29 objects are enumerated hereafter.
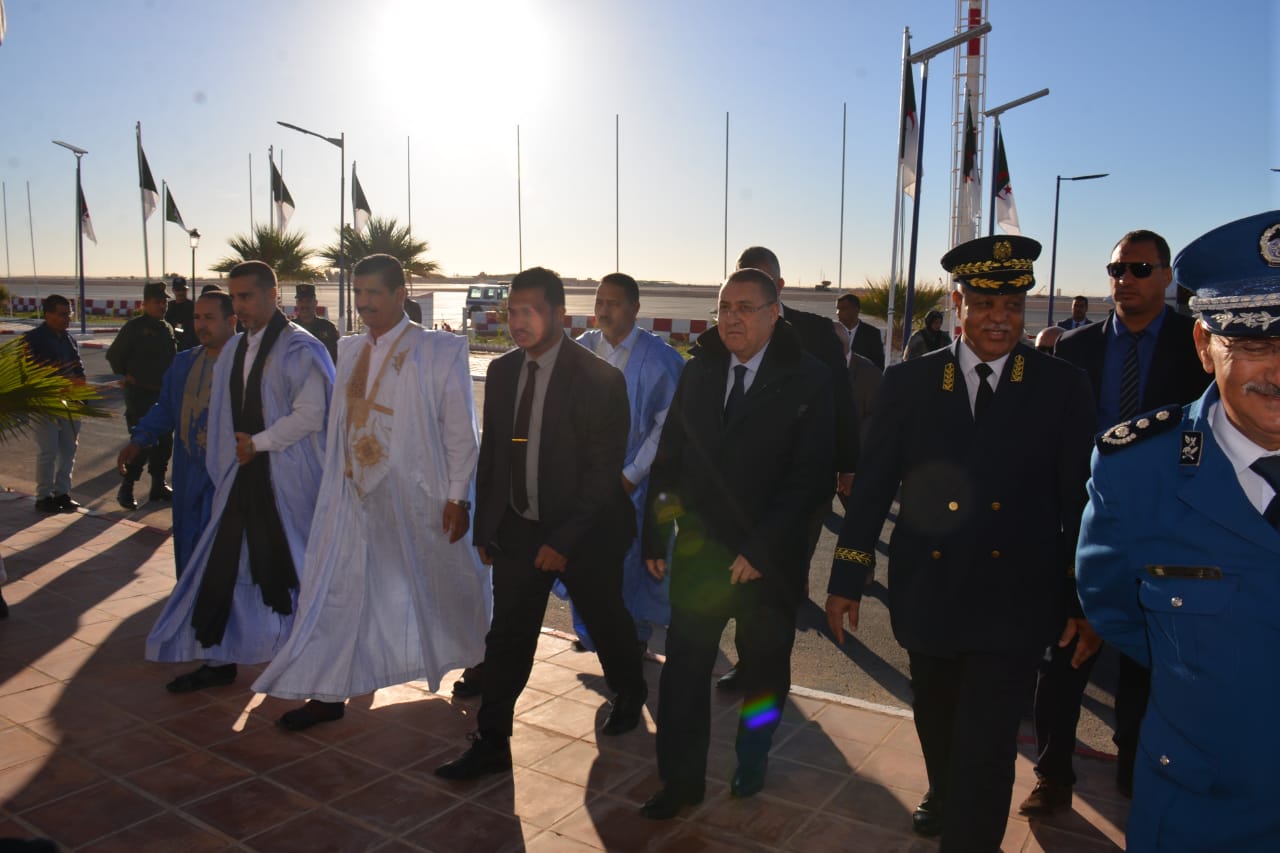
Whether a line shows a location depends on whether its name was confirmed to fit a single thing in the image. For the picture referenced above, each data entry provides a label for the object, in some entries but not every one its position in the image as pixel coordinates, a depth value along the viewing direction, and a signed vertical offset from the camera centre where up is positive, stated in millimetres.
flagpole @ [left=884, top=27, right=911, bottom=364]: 16438 +3263
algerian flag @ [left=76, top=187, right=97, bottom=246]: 35250 +3497
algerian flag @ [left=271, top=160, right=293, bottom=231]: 36125 +4359
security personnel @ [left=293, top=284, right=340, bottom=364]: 11086 +47
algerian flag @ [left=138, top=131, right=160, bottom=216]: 35062 +4607
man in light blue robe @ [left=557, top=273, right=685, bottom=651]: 5438 -295
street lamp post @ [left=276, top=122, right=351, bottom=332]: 26072 +3289
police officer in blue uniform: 1730 -401
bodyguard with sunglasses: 3809 -183
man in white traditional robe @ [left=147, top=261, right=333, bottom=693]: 4883 -853
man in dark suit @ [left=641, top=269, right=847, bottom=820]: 3701 -707
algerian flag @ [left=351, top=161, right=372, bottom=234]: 34719 +4054
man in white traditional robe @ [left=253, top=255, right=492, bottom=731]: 4566 -846
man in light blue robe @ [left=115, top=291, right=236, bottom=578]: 5270 -530
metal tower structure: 19703 +3830
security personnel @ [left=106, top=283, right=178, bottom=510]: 9609 -373
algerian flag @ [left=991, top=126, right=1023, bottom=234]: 21156 +2827
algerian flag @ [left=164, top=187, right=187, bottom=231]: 35191 +3818
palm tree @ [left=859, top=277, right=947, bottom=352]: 24188 +680
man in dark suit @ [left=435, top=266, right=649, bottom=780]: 4066 -642
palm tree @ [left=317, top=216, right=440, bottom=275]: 38594 +3051
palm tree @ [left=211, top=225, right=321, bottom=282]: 37281 +2640
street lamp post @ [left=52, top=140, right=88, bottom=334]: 34691 +2722
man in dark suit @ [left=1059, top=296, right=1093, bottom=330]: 13789 +245
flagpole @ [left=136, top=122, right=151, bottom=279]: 35031 +4317
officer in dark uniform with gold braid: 3025 -550
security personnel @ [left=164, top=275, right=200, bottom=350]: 11695 +69
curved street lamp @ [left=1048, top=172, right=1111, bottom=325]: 28603 +2322
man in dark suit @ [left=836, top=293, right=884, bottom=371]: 9969 -18
